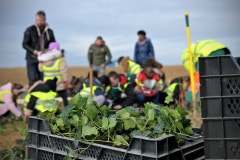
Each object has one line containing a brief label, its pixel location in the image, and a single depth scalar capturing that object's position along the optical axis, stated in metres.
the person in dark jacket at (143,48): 12.65
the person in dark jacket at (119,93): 9.43
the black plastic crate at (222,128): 2.68
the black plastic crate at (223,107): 2.69
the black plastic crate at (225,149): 2.70
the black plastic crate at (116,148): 2.75
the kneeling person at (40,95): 8.09
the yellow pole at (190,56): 8.45
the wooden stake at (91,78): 8.14
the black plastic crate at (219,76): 2.70
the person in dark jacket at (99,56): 13.10
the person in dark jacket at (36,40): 9.73
